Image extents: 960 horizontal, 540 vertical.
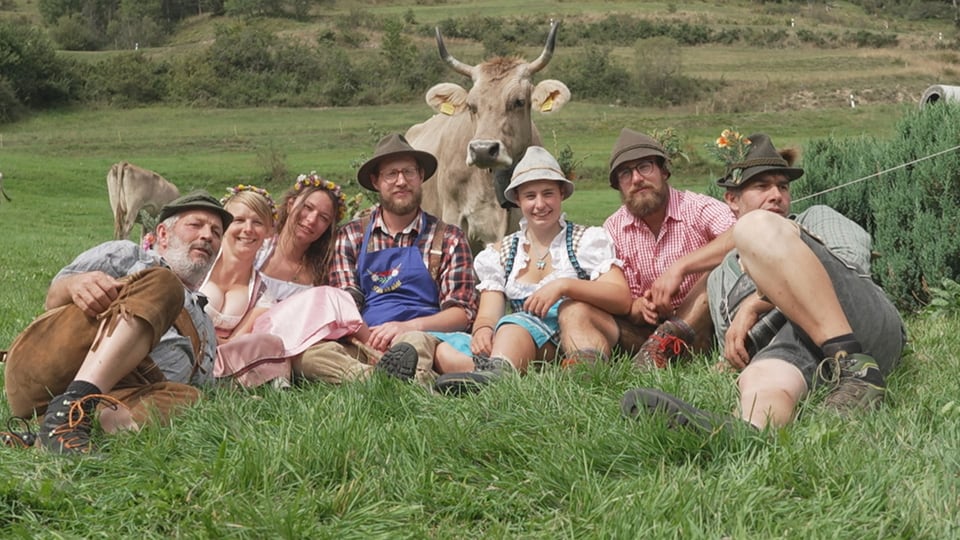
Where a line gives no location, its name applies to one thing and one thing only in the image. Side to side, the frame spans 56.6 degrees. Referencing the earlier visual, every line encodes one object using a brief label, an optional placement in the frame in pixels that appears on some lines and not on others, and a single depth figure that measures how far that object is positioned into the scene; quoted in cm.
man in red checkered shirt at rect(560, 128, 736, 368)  511
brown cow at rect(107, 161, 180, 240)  2039
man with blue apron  573
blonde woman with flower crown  534
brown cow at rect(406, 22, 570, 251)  792
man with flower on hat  363
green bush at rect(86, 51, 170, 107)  6031
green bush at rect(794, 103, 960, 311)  714
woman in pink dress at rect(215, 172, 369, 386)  491
